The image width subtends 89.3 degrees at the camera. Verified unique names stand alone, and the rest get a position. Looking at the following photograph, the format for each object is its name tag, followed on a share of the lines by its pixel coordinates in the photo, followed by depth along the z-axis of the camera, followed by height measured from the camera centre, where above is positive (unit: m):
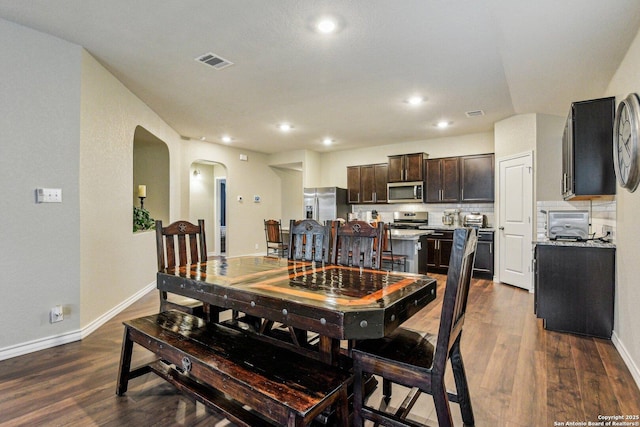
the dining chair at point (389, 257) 4.48 -0.67
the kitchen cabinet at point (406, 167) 6.47 +0.88
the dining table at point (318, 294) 1.32 -0.42
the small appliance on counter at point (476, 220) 5.88 -0.18
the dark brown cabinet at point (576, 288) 2.86 -0.71
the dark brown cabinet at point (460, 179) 5.78 +0.58
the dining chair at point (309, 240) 2.68 -0.26
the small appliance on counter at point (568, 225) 3.35 -0.16
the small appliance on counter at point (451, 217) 6.26 -0.13
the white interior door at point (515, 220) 4.64 -0.14
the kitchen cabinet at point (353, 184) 7.39 +0.61
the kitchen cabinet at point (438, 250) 5.86 -0.73
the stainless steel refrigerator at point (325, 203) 7.20 +0.16
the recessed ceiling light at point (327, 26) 2.52 +1.47
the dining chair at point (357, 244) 2.40 -0.26
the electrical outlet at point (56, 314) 2.71 -0.87
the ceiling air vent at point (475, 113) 4.77 +1.46
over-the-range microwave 6.51 +0.38
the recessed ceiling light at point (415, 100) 4.23 +1.47
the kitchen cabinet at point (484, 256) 5.47 -0.78
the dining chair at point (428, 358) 1.25 -0.66
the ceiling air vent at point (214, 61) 3.11 +1.48
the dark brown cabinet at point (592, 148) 2.84 +0.55
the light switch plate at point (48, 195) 2.63 +0.13
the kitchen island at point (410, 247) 4.73 -0.56
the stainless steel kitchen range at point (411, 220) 6.69 -0.21
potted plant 4.53 -0.15
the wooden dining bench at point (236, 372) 1.24 -0.71
